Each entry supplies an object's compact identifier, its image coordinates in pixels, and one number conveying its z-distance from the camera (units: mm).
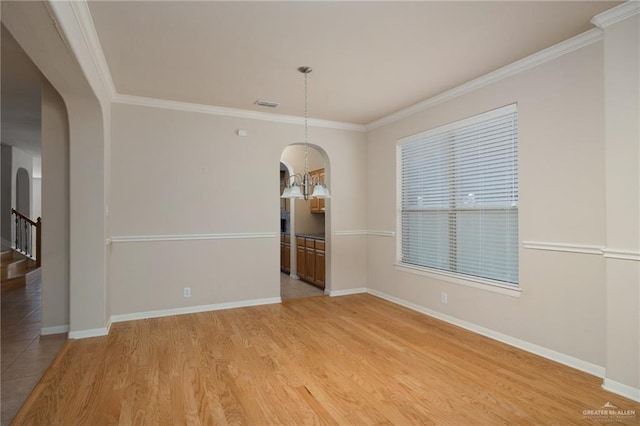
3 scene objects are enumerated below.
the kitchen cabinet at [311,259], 5965
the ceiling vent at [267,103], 4469
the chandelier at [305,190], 3648
